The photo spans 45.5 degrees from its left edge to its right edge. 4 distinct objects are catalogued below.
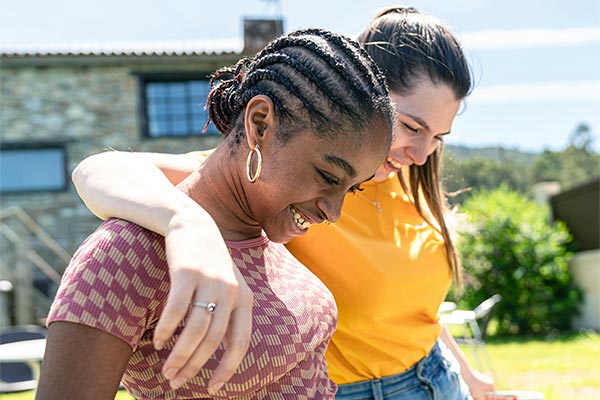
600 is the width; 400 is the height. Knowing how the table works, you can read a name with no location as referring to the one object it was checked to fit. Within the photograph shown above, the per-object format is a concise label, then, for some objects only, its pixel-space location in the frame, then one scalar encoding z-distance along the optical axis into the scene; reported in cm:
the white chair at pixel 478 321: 668
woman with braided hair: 91
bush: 1227
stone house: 1323
